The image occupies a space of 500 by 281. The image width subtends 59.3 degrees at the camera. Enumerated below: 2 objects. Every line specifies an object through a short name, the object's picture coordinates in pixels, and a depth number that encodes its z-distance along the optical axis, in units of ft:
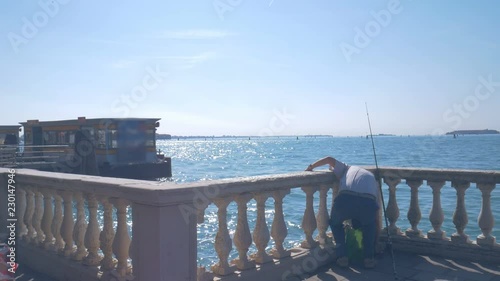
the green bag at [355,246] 15.90
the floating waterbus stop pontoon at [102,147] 96.63
